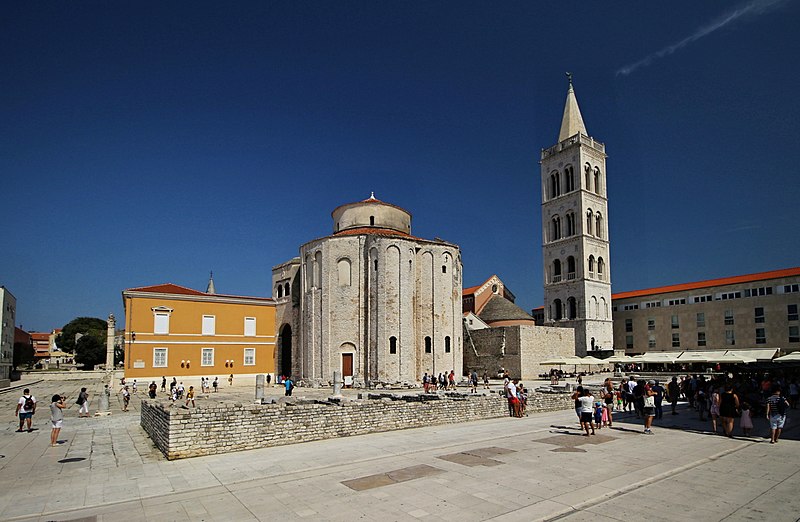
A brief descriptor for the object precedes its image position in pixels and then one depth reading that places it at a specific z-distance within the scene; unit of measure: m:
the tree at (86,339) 67.81
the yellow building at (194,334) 38.41
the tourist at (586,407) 15.00
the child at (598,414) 16.30
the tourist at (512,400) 19.67
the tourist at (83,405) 21.42
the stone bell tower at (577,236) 58.66
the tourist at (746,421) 14.59
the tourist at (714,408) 15.89
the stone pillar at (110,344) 43.69
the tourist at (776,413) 13.82
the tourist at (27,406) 16.97
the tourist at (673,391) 20.61
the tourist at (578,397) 15.54
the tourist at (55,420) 14.56
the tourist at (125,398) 24.03
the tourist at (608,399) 17.03
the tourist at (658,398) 17.66
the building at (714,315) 51.72
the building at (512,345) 46.56
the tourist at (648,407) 15.86
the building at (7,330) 50.96
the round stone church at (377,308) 39.81
